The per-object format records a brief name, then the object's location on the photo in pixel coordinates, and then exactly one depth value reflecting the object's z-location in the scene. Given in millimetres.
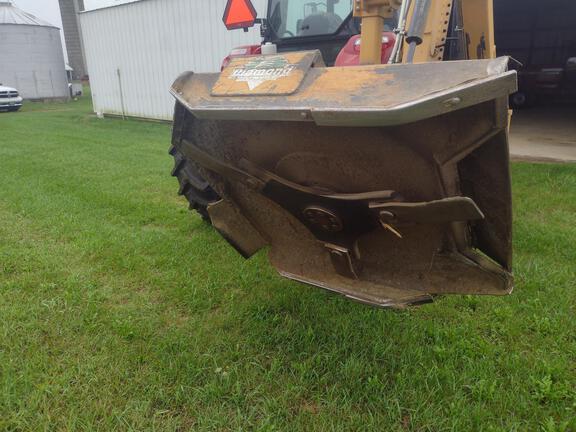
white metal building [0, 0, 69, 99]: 20094
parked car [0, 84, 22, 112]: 16156
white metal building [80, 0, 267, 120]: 9656
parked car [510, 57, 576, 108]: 10688
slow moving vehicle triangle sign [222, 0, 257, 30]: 2932
